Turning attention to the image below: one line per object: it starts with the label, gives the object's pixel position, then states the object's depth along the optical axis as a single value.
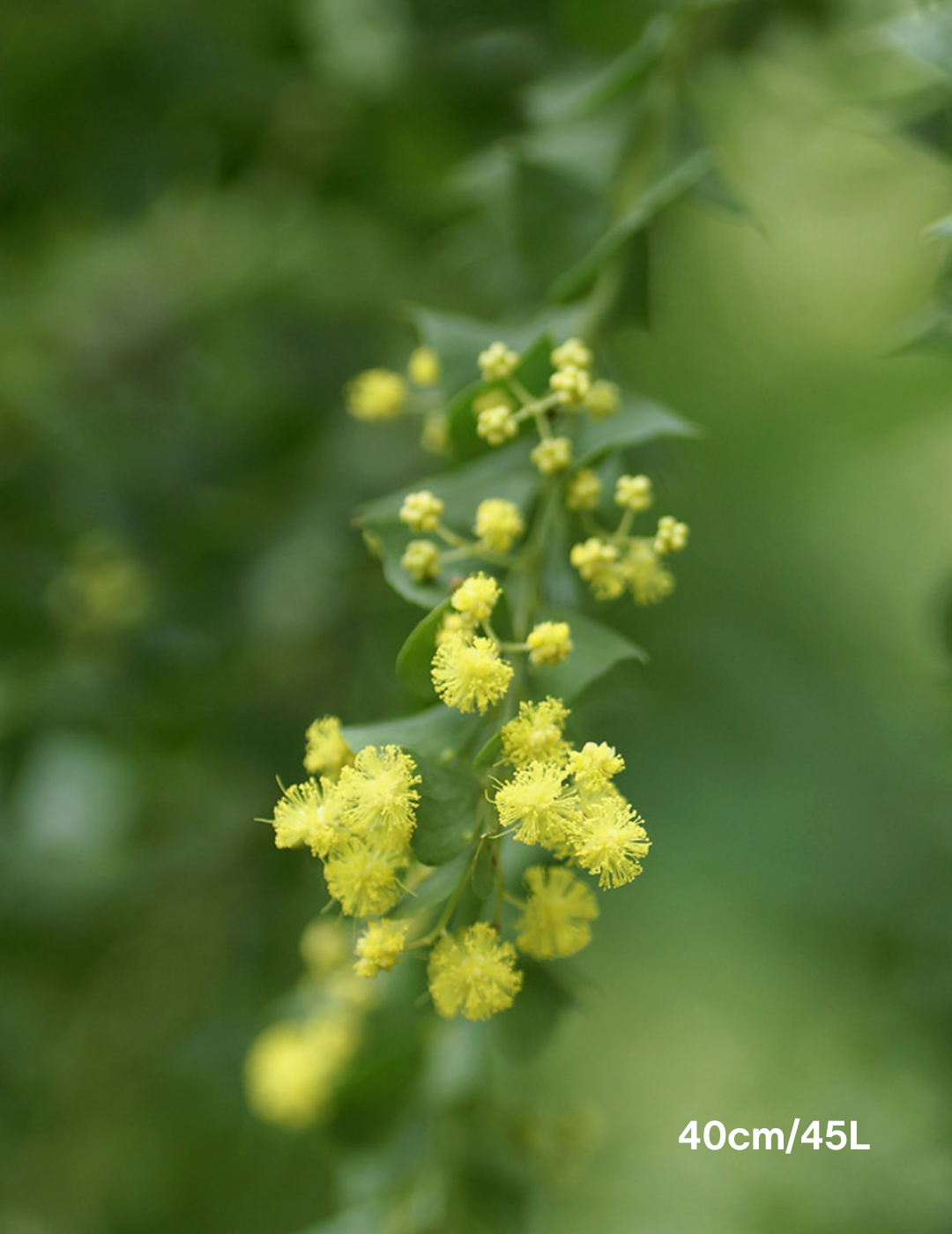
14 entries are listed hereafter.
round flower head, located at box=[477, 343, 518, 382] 0.29
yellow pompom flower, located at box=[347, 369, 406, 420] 0.32
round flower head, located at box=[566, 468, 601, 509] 0.29
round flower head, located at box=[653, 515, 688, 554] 0.29
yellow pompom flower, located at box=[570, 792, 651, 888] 0.27
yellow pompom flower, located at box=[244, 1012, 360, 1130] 0.33
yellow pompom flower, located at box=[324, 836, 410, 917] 0.27
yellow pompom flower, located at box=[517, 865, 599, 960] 0.27
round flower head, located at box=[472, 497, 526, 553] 0.29
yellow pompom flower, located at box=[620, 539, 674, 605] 0.29
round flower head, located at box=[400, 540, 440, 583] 0.29
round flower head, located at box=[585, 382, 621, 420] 0.30
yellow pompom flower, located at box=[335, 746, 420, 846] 0.27
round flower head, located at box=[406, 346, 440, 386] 0.32
